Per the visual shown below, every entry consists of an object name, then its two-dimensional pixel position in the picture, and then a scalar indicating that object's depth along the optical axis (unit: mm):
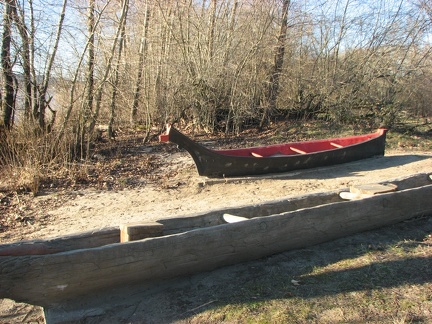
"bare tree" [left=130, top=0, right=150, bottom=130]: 10923
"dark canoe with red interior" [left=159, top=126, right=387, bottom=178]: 7387
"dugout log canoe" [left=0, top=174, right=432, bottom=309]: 2791
